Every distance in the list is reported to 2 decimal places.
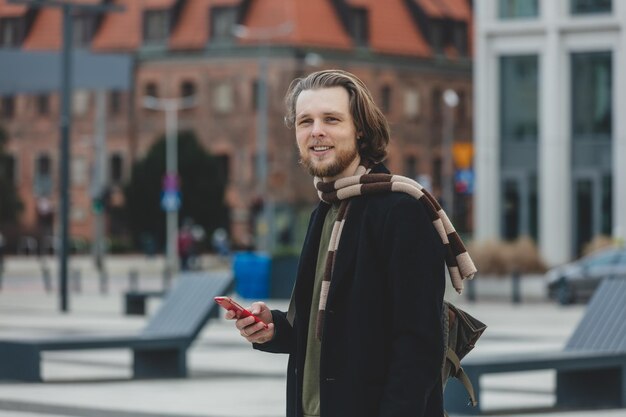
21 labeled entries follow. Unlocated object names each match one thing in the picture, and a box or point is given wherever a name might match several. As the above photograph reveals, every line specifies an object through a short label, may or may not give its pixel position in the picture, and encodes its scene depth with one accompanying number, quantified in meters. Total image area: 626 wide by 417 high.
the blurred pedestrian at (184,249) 62.94
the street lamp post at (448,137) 95.88
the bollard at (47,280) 42.94
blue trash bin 37.34
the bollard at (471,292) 36.72
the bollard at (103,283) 42.22
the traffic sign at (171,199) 65.25
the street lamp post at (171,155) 65.69
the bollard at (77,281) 42.31
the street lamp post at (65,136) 30.38
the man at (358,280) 5.36
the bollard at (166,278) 43.99
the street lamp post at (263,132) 74.69
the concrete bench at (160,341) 16.06
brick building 92.12
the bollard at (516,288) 35.91
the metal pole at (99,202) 63.22
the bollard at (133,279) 39.06
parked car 36.38
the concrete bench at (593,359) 13.73
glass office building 46.38
